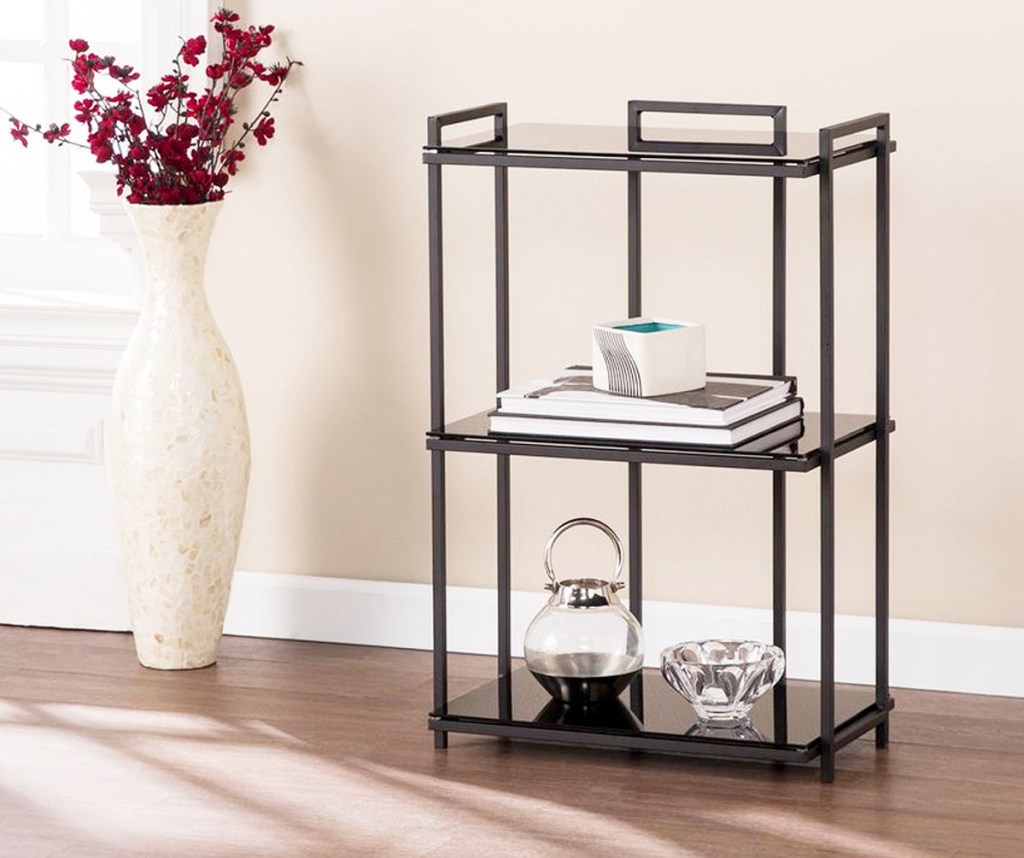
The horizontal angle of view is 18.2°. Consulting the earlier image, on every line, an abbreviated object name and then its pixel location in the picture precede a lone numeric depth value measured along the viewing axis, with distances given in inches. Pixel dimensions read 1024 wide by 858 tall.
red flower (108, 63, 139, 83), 214.0
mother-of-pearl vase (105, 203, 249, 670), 217.7
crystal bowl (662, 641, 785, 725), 188.6
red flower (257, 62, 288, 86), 222.7
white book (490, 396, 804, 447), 181.9
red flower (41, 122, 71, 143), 217.4
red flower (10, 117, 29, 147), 221.3
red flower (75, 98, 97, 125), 213.1
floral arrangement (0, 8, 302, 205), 213.9
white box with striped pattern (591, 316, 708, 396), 183.3
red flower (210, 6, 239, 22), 218.2
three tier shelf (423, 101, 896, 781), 181.3
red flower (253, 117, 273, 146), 221.8
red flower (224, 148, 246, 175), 221.1
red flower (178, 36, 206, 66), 217.1
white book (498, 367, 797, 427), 182.0
